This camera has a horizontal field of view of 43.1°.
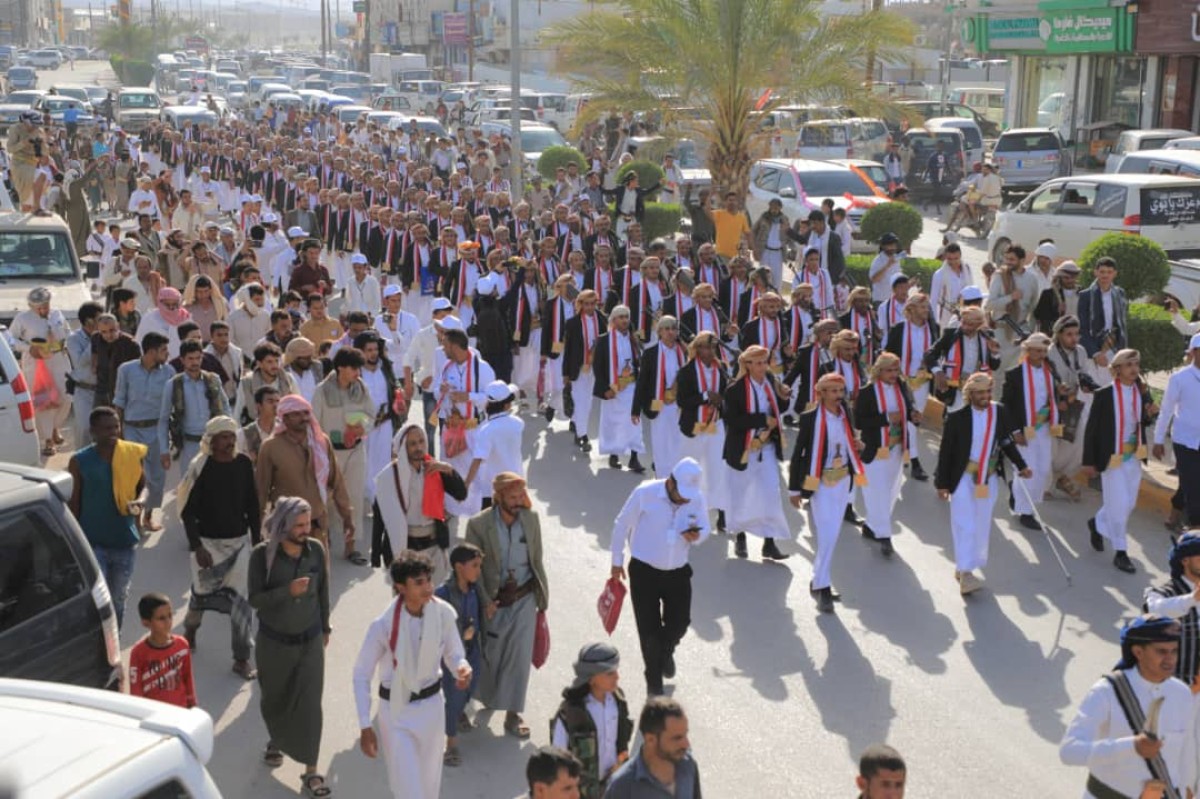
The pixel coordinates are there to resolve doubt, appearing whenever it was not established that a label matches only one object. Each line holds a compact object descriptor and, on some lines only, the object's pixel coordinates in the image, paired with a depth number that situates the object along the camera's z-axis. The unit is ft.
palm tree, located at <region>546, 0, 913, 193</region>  74.79
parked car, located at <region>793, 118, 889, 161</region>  107.14
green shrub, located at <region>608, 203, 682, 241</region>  80.43
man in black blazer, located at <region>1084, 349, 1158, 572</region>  34.99
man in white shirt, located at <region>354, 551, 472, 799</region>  21.72
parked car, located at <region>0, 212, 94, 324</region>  50.08
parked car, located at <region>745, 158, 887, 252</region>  74.74
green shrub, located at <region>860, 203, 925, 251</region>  66.74
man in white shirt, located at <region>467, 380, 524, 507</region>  31.73
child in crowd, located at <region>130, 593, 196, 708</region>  21.93
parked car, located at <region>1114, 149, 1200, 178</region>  68.39
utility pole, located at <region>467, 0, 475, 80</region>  209.84
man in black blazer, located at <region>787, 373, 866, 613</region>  33.04
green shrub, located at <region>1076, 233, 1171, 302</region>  48.80
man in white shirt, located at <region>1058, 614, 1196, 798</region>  18.63
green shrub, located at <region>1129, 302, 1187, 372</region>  44.09
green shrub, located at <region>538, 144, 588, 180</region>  99.55
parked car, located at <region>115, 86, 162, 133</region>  154.81
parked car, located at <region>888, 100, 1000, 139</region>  125.70
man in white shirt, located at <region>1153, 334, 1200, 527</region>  34.94
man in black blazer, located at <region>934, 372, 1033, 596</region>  33.30
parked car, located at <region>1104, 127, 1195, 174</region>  93.40
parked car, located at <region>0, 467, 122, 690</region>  20.58
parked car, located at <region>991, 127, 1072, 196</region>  99.86
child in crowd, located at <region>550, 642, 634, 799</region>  19.44
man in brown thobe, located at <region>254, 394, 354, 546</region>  29.89
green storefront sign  119.24
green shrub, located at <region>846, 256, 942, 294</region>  58.23
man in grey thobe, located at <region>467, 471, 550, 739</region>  25.31
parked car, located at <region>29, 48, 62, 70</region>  310.04
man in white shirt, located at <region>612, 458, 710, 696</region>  26.84
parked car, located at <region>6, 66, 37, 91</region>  218.18
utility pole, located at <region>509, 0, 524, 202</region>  88.53
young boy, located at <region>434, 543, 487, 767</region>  24.00
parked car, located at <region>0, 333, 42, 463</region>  35.65
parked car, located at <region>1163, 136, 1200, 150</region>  82.64
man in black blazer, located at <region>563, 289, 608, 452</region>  44.91
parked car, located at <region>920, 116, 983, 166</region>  111.34
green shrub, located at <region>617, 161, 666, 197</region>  86.28
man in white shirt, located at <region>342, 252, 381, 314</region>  49.90
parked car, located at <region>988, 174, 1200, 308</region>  60.90
